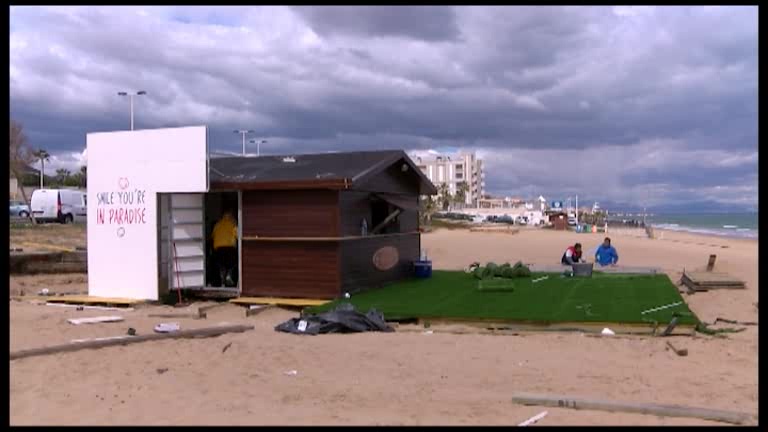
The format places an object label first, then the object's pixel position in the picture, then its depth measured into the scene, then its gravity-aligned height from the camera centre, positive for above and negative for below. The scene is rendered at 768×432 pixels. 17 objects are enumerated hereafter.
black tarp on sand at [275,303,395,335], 9.98 -1.30
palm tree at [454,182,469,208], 112.53 +6.04
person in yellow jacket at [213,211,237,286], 14.15 -0.24
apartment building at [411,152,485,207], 137.75 +12.48
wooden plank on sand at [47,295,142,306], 13.20 -1.22
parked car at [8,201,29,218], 40.25 +1.55
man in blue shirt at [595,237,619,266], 19.64 -0.73
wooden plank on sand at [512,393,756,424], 5.47 -1.44
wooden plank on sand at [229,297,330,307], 12.80 -1.25
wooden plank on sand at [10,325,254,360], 7.91 -1.30
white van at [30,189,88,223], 34.91 +1.54
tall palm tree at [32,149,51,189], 56.29 +6.70
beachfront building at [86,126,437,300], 13.16 +0.23
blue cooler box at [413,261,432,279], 17.34 -0.92
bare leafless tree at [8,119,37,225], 37.34 +4.73
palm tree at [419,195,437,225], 62.68 +2.10
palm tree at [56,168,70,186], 64.54 +5.81
